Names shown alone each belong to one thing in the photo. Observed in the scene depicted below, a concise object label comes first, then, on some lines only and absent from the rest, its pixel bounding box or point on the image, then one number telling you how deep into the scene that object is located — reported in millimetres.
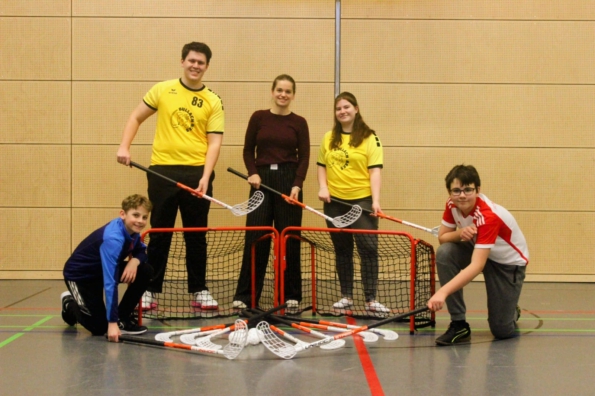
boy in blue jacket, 3535
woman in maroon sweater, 4438
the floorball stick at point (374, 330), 3650
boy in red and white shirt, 3443
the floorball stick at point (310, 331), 3411
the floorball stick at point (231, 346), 3145
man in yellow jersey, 4355
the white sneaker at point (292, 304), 4355
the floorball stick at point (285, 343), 3189
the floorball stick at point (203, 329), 3539
